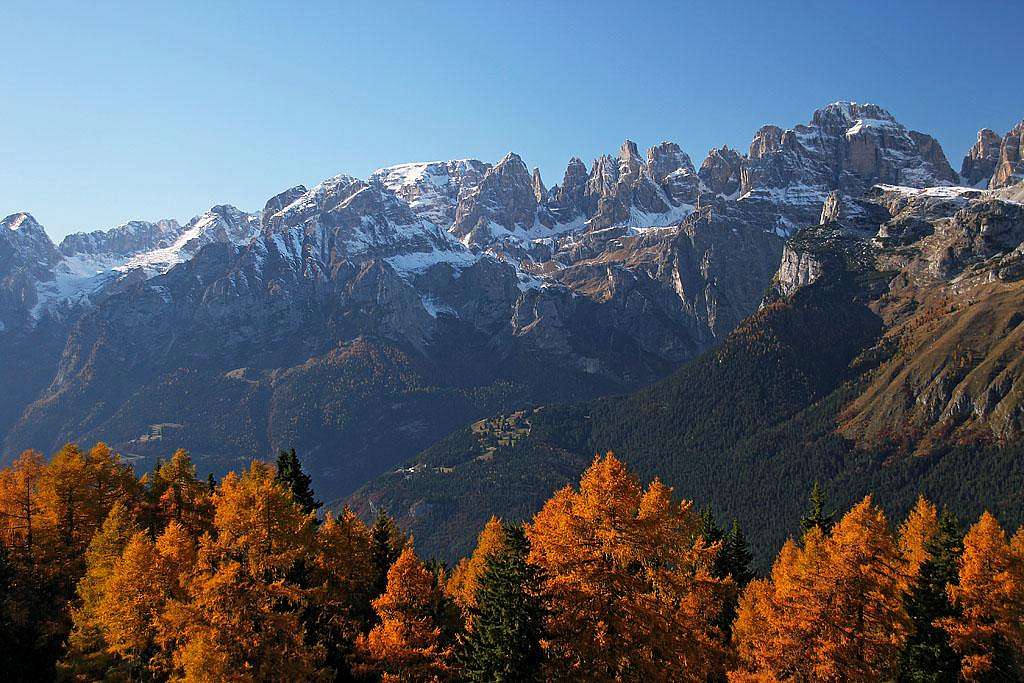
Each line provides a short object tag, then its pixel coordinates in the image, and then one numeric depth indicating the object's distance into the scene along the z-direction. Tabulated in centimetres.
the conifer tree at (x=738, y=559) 8631
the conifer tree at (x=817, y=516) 9144
